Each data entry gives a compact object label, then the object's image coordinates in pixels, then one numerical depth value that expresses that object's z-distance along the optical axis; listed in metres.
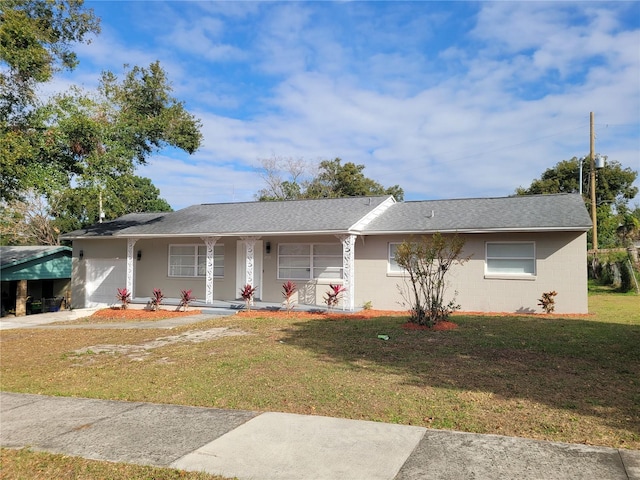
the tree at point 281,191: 43.53
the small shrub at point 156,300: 17.23
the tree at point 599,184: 41.62
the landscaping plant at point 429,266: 11.83
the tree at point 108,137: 17.38
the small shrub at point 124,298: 18.08
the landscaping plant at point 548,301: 14.70
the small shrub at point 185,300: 16.95
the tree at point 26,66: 15.45
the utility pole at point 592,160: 26.55
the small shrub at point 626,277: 21.67
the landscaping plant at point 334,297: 15.72
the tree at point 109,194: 18.28
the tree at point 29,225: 32.81
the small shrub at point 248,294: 16.22
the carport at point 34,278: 18.77
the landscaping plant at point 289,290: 15.49
